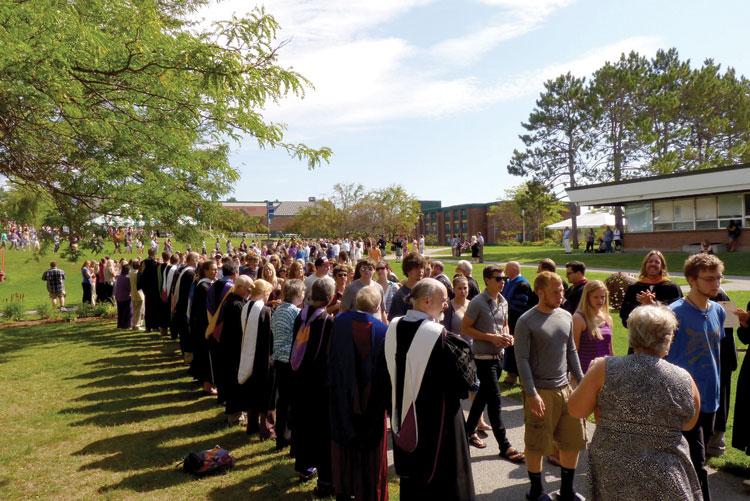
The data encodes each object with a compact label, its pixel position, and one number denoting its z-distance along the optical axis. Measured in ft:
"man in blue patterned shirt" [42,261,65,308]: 60.64
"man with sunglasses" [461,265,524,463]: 17.25
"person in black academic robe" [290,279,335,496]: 15.88
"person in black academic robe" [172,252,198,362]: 32.76
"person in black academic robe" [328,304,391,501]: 13.51
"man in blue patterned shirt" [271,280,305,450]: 17.64
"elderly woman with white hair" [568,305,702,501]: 9.02
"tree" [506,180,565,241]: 162.30
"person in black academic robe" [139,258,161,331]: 43.21
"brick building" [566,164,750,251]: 85.76
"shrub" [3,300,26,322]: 57.41
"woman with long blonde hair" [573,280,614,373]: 16.63
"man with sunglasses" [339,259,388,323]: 16.05
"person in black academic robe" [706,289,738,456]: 15.94
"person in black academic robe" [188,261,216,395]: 26.78
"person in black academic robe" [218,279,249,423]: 21.25
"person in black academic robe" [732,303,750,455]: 15.05
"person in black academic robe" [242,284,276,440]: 19.75
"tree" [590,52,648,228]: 146.61
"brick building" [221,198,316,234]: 415.44
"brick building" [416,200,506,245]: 272.33
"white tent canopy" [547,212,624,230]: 138.82
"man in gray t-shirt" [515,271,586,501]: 14.06
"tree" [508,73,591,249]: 154.92
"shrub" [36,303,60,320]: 58.17
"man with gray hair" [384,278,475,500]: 11.62
